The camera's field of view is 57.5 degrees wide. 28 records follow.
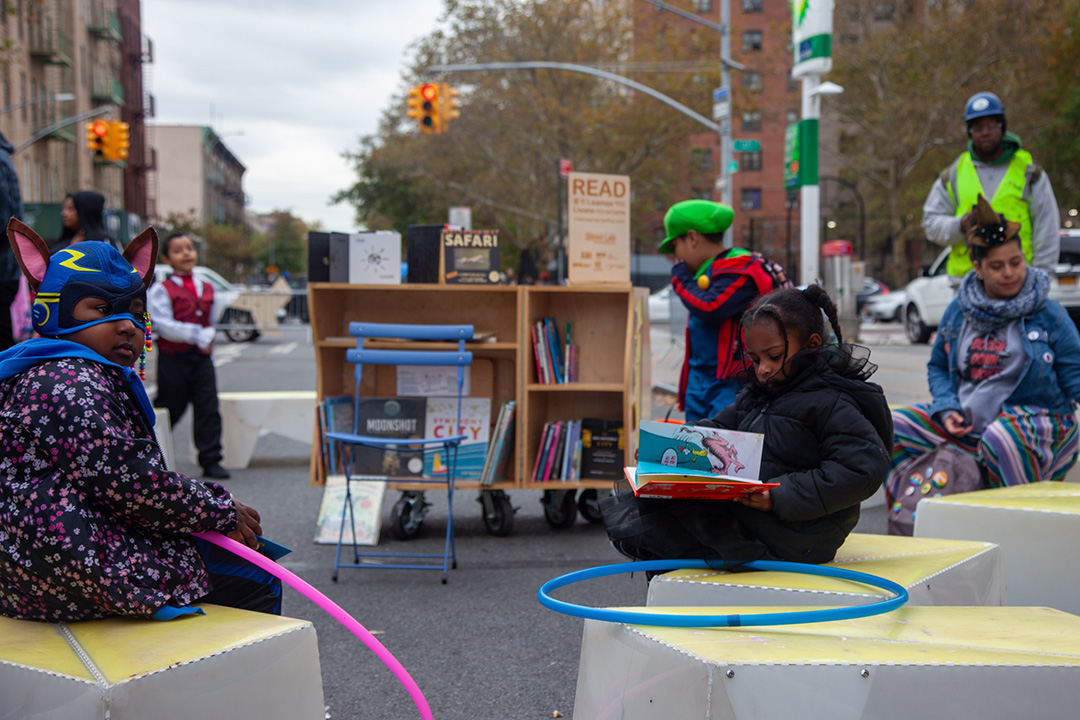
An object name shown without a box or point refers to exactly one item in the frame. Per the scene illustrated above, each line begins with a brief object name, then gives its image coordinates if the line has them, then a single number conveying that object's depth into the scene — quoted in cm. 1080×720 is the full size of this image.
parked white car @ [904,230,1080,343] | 1634
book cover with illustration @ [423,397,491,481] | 583
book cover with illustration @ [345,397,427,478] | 575
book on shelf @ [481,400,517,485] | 574
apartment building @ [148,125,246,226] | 8331
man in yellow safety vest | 579
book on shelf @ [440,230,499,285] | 579
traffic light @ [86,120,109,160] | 2336
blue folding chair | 544
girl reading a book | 291
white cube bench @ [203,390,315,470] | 820
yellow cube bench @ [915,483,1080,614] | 360
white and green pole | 941
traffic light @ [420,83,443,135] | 2088
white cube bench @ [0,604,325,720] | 216
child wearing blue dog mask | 238
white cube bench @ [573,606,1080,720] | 213
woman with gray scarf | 455
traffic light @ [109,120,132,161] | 2381
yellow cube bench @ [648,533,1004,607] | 274
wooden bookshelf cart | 607
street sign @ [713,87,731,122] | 2119
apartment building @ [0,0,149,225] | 3841
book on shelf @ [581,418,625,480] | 596
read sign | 589
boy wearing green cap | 471
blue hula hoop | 232
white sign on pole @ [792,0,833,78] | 932
